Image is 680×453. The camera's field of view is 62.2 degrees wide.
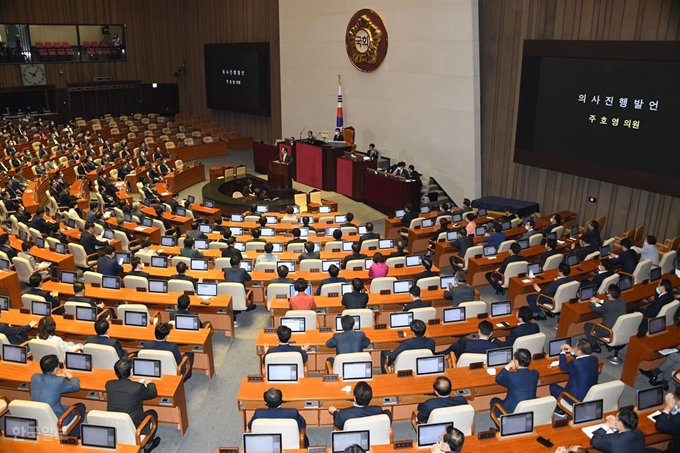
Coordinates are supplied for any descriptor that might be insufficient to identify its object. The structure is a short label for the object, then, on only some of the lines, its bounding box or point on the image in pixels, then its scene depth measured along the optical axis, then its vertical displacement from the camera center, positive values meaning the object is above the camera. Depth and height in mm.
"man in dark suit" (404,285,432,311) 9195 -3687
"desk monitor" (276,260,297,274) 11047 -3738
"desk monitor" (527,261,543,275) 10906 -3687
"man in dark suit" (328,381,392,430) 6227 -3699
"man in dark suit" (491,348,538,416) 6738 -3585
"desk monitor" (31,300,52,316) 8992 -3774
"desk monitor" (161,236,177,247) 12775 -3855
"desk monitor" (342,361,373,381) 7168 -3726
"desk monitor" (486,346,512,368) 7430 -3660
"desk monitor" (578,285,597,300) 9648 -3653
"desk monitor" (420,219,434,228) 14266 -3775
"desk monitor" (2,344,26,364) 7543 -3762
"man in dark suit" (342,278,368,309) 9273 -3658
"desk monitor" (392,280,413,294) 9955 -3718
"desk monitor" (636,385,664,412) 6520 -3662
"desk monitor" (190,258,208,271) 11109 -3781
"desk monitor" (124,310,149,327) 8656 -3769
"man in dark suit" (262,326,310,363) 7508 -3659
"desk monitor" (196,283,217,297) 9727 -3732
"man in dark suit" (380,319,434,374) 7748 -3639
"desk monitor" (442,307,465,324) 8784 -3698
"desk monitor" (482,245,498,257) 12000 -3711
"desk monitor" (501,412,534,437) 6059 -3682
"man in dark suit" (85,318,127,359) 7730 -3675
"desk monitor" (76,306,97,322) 8781 -3764
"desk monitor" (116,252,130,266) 11695 -3869
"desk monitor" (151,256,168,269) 11281 -3781
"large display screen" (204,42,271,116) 26047 -531
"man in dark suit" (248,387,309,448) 6156 -3675
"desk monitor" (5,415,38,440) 5953 -3741
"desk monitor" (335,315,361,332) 8367 -3704
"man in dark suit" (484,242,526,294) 11297 -3934
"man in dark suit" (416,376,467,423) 6453 -3683
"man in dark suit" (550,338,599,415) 6961 -3590
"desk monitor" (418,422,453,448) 5836 -3650
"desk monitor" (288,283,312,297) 9820 -3766
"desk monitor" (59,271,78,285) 10414 -3810
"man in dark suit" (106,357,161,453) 6539 -3683
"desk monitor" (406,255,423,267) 11586 -3800
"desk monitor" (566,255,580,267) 11320 -3677
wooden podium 20094 -3752
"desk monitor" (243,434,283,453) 5664 -3663
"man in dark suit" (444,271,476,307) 9516 -3660
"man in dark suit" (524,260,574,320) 10102 -3714
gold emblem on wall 19797 +956
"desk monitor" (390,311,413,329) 8664 -3723
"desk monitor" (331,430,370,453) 5656 -3626
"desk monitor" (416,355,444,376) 7297 -3703
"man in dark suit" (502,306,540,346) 8117 -3613
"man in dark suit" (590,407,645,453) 5609 -3521
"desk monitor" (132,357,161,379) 7195 -3734
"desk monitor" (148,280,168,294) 9875 -3746
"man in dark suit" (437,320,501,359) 7723 -3717
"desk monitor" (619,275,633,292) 10164 -3691
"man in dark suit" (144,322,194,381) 7641 -3709
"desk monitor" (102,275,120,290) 10070 -3753
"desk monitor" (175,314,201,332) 8469 -3737
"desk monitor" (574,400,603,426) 6273 -3665
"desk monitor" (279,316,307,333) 8414 -3695
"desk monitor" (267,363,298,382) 7109 -3730
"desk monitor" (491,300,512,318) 8945 -3664
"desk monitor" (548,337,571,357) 7727 -3647
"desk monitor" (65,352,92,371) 7297 -3724
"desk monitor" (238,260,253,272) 11391 -3892
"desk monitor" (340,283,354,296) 9836 -3704
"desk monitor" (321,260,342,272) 11156 -3764
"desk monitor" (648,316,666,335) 8438 -3678
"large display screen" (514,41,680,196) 12484 -948
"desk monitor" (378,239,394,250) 12742 -3821
